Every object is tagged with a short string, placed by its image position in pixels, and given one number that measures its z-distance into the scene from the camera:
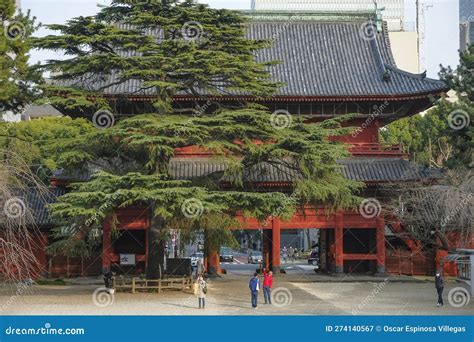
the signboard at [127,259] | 37.03
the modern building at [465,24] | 103.04
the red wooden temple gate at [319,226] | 35.16
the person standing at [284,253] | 71.69
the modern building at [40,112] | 98.41
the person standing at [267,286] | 24.81
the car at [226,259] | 76.30
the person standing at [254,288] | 23.12
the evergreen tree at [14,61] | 31.98
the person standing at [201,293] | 23.16
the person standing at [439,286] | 24.28
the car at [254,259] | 69.54
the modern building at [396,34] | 99.38
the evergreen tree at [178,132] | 25.75
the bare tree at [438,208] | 30.94
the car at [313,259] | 62.54
